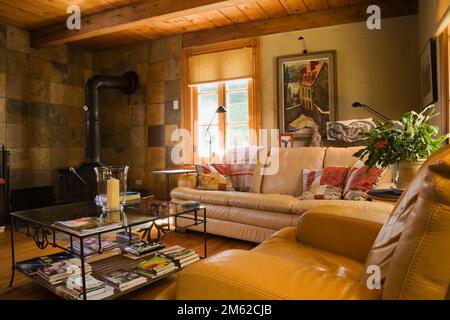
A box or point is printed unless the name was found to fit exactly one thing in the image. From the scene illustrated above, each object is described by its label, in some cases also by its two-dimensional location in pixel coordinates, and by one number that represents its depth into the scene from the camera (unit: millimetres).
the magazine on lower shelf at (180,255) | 2148
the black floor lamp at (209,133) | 4742
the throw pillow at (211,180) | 3443
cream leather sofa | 2762
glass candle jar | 2070
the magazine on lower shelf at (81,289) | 1701
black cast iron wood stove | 4531
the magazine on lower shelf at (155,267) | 1964
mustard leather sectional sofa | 667
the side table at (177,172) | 3846
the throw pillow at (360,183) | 2654
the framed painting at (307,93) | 4027
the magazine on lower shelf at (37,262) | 1998
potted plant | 1642
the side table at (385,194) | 1694
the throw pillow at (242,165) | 3615
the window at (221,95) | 4488
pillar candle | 2057
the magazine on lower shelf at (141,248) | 2174
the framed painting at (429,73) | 2627
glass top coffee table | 1727
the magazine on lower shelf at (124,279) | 1807
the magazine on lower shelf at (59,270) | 1870
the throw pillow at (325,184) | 2837
